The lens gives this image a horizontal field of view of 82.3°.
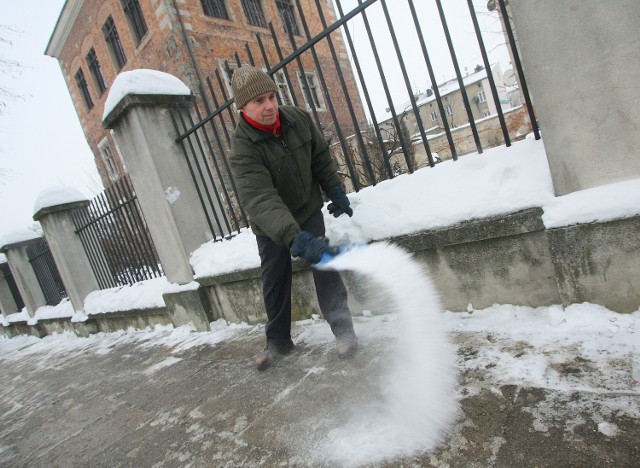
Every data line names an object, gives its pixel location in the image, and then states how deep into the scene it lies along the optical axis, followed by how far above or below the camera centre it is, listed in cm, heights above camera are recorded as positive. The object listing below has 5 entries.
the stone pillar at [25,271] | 823 +55
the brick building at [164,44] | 1204 +730
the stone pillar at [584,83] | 170 +14
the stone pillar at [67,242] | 613 +67
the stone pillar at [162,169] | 384 +85
